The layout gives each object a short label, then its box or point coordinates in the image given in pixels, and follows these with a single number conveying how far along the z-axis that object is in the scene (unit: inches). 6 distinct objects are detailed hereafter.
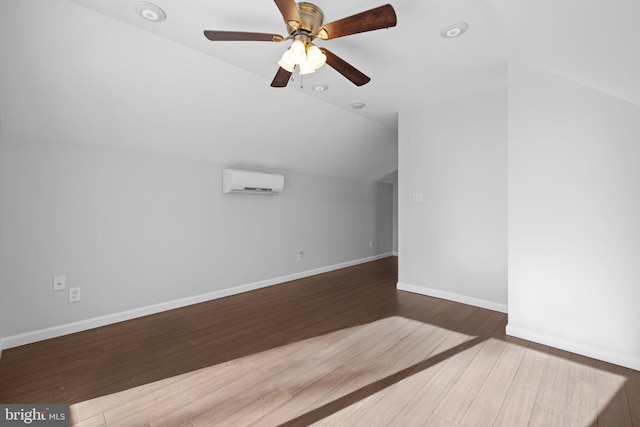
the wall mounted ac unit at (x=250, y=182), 148.9
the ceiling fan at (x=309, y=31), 64.6
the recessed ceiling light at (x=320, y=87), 128.5
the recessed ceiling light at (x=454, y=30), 84.8
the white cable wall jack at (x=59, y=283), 104.2
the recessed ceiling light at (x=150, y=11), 77.4
